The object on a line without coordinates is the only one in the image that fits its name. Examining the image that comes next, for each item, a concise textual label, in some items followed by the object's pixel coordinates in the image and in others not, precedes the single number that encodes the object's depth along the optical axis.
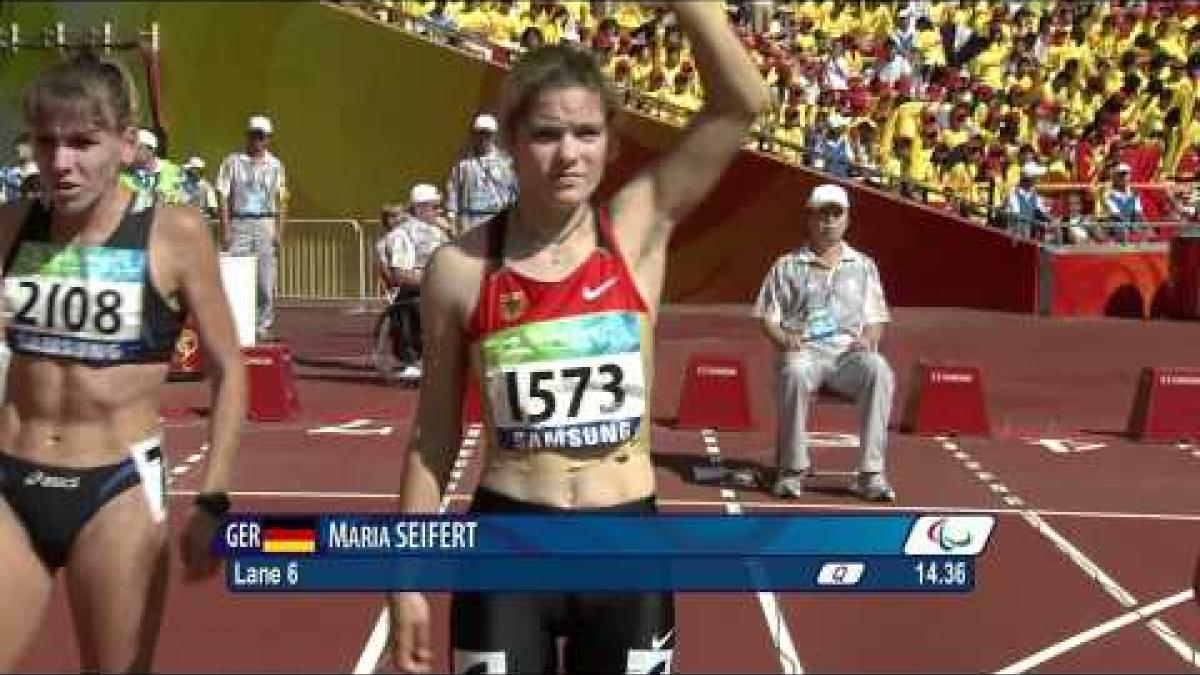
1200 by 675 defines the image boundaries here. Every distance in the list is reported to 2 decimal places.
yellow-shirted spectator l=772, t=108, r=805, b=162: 23.84
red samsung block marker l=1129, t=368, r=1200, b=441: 14.88
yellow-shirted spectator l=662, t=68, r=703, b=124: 24.84
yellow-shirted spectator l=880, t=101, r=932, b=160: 25.23
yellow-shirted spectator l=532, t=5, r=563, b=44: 27.59
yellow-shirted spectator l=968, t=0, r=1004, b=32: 29.44
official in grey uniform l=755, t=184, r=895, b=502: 11.95
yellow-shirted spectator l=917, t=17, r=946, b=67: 28.50
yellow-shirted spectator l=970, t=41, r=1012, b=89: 27.48
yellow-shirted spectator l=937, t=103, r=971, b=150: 25.17
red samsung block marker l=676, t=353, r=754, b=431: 15.21
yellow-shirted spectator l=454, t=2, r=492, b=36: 27.72
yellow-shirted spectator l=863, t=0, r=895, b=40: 29.17
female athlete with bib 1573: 4.36
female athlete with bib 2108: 5.04
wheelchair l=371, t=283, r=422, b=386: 16.92
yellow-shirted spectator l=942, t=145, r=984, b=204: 24.36
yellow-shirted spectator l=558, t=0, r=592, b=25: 28.58
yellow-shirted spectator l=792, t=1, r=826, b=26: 29.81
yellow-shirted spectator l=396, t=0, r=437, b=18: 28.06
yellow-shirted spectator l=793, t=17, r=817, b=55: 28.48
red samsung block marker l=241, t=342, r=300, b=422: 15.20
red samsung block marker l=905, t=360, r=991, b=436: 15.08
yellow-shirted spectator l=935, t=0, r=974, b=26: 29.62
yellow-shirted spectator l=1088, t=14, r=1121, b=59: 27.97
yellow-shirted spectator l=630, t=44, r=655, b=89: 26.31
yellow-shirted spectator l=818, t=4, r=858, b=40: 29.59
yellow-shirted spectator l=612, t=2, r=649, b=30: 28.64
